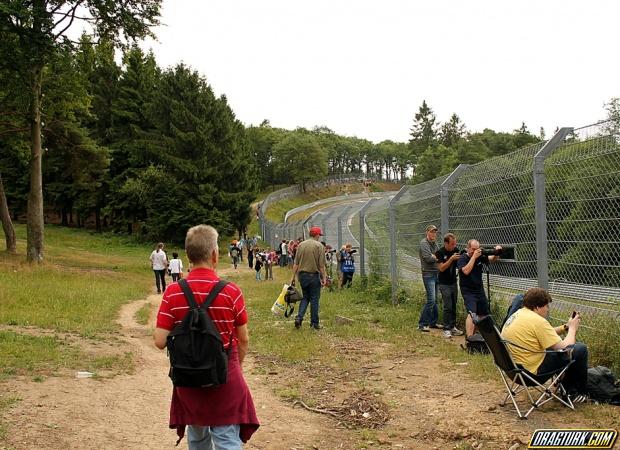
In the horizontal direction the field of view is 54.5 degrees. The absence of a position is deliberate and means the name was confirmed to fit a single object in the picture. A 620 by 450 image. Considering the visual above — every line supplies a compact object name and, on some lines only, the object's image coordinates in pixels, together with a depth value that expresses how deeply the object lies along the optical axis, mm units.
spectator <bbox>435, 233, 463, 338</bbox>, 9109
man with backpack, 3197
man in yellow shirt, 5195
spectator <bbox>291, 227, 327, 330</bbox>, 10070
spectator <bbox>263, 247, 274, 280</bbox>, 23500
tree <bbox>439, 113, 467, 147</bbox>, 99688
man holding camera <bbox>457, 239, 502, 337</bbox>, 8047
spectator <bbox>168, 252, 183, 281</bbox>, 20156
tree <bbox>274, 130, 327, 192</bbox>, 80938
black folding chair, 5133
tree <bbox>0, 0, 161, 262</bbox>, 19516
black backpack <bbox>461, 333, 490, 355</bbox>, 7641
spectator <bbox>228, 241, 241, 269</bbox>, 31688
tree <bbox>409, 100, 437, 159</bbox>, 105562
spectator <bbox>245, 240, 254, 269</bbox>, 31828
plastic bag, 11469
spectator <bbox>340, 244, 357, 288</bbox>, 16516
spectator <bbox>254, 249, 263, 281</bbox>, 23028
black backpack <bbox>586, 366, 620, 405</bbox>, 5175
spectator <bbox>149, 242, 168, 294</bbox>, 19578
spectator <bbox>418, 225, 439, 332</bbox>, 9480
